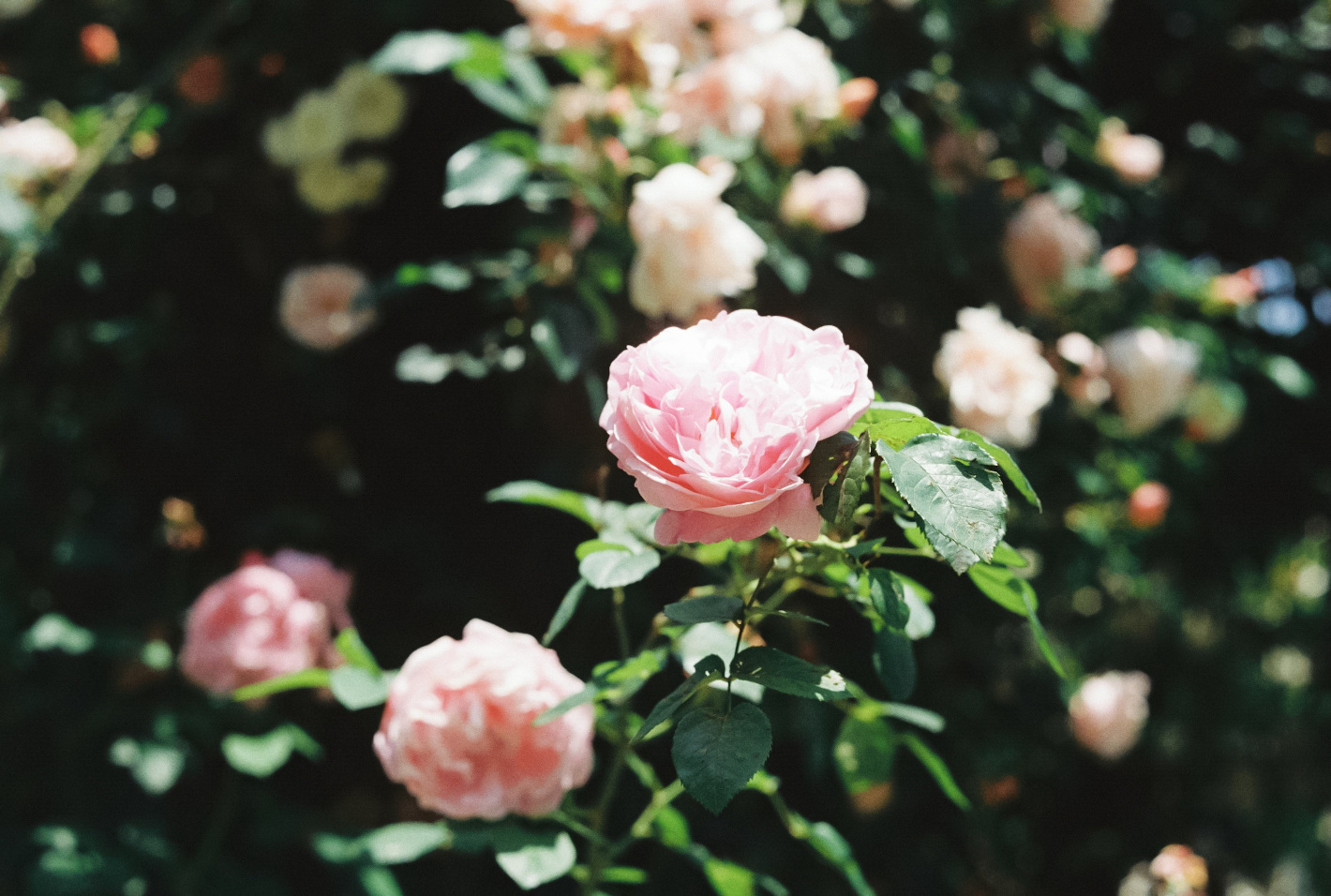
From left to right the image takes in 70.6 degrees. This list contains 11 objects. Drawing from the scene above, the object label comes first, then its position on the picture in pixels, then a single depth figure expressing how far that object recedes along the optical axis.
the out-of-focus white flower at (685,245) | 1.00
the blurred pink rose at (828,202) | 1.19
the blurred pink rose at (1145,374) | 1.50
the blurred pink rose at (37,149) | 1.30
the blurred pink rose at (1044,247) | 1.46
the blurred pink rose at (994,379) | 1.22
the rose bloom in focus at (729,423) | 0.48
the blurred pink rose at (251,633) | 1.05
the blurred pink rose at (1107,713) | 1.68
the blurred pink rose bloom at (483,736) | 0.71
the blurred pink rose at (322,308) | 1.36
